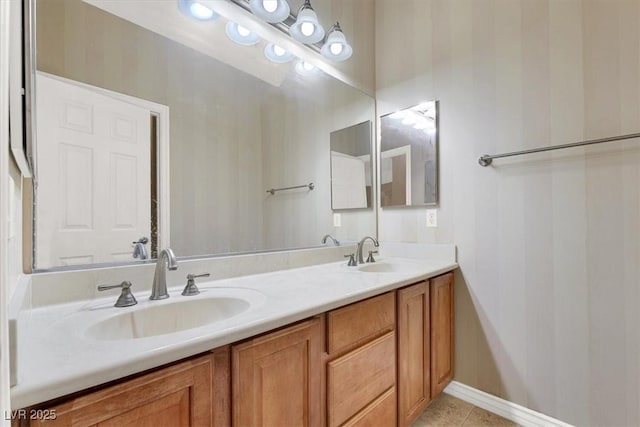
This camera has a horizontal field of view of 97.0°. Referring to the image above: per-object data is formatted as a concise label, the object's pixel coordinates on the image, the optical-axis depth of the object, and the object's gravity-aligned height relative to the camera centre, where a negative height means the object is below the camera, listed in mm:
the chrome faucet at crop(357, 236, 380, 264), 1725 -229
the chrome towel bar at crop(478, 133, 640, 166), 1161 +311
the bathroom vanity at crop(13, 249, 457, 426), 540 -395
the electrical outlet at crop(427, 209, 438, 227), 1762 -17
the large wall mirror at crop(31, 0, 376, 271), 935 +330
